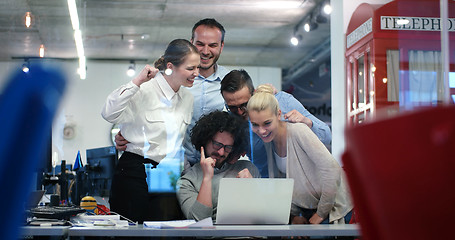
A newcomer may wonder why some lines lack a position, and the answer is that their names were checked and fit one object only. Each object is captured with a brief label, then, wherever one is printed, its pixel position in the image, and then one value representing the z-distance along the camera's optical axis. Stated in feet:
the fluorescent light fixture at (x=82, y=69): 15.78
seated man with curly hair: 14.60
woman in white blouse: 15.16
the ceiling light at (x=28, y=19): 16.20
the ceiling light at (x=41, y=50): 16.14
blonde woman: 14.56
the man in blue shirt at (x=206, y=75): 15.26
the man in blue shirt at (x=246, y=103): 15.47
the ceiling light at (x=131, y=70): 15.69
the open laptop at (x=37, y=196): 11.27
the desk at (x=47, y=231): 9.18
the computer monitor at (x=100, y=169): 14.47
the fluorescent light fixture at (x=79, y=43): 15.94
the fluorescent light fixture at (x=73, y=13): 16.08
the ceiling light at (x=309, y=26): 17.17
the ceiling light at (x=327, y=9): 17.31
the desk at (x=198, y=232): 9.42
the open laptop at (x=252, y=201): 10.50
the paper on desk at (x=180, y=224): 10.01
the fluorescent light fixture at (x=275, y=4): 17.15
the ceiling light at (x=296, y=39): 17.25
